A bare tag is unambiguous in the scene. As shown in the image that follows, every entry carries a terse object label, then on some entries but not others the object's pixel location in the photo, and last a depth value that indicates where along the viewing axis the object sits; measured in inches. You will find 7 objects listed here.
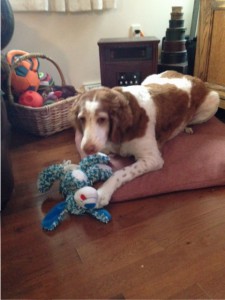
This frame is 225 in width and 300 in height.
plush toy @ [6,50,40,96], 79.7
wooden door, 80.8
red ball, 78.5
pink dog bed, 54.9
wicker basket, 77.1
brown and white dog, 51.0
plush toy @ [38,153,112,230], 48.1
